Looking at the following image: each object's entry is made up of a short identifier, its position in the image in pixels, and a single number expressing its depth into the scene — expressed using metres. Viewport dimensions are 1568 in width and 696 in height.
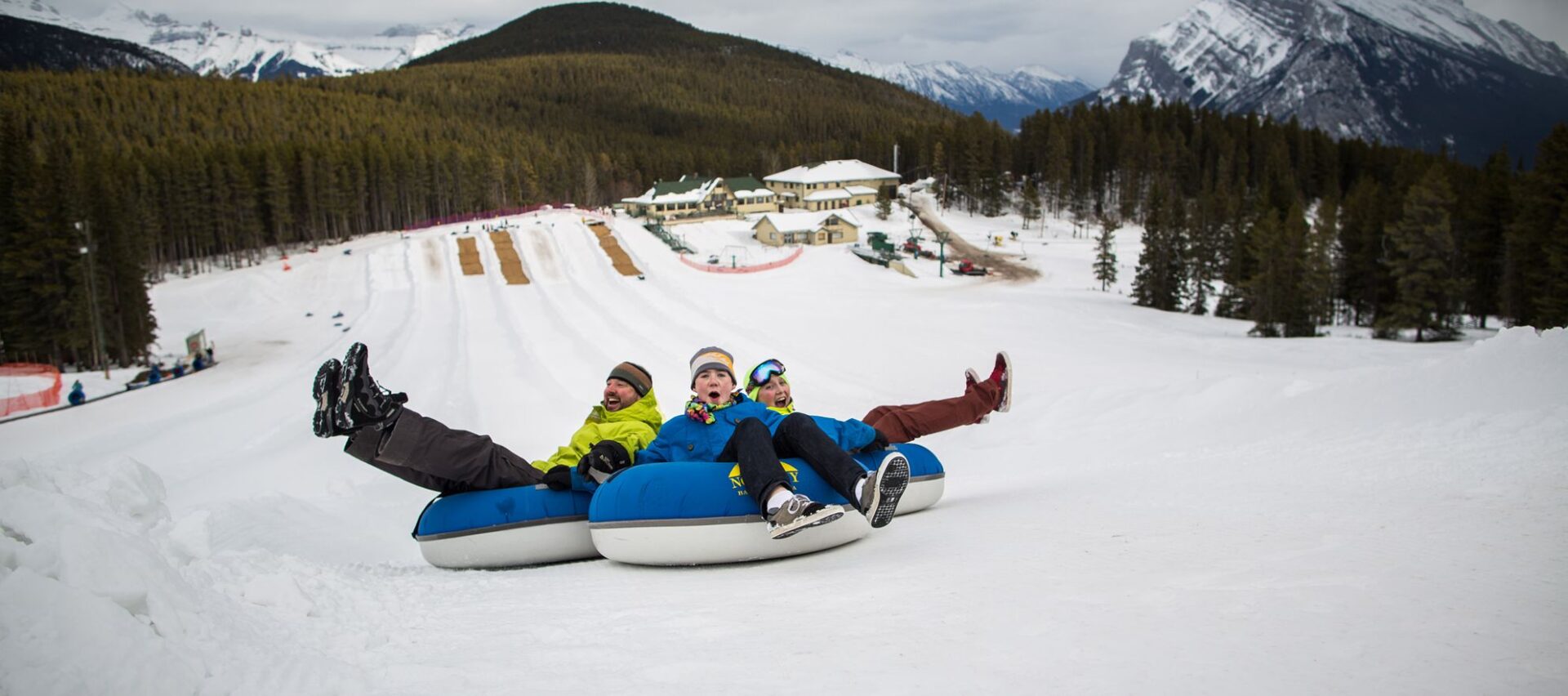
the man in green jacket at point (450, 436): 4.92
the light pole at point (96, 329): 34.00
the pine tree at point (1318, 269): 38.66
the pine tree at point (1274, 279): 39.94
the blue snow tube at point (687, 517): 5.17
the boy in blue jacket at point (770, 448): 4.79
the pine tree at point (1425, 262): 34.50
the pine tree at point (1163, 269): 47.54
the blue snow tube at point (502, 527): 5.93
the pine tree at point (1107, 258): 53.12
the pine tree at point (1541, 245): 30.80
